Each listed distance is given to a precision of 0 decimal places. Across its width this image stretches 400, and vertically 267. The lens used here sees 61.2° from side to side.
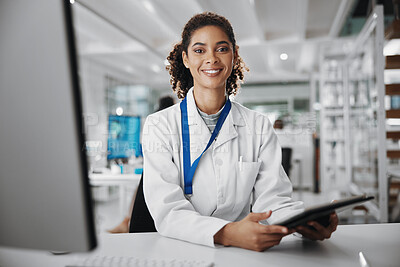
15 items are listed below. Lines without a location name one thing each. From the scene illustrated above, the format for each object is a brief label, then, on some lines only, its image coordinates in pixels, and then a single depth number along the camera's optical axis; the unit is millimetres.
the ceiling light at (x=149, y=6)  4334
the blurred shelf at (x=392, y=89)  3129
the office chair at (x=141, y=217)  1276
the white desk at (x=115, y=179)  3186
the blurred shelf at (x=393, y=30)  2982
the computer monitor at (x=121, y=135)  3191
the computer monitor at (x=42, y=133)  423
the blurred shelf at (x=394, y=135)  3178
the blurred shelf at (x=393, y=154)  3225
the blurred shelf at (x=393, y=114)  3088
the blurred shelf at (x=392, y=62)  3092
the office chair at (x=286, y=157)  3513
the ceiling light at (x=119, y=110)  3775
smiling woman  1095
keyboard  667
